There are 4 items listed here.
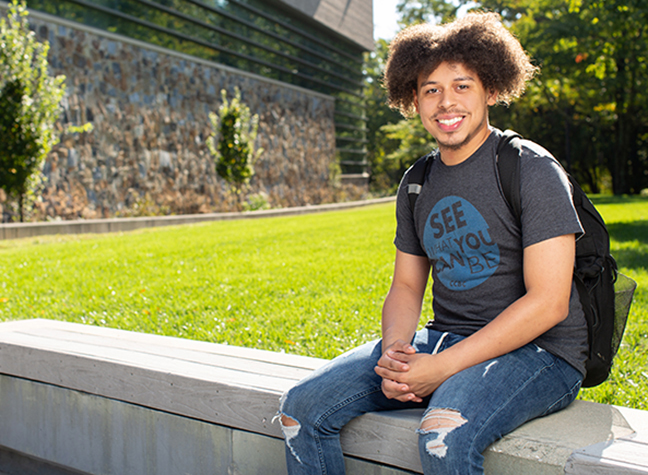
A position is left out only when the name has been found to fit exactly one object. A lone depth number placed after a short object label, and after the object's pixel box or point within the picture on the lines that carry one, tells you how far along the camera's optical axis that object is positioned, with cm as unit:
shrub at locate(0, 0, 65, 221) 1173
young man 181
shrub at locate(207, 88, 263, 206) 1862
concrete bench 170
